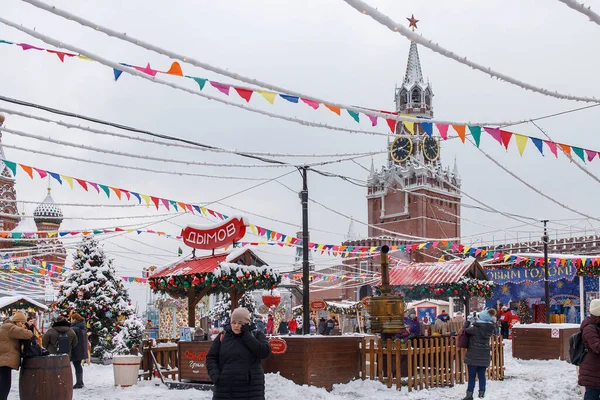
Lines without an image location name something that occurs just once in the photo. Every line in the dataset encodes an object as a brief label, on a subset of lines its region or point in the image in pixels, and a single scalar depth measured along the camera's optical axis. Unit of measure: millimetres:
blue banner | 29438
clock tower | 80812
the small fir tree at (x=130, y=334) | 18461
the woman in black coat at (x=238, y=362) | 6309
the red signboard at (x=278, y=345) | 11656
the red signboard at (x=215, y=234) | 15492
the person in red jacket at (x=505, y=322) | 26234
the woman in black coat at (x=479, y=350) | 11023
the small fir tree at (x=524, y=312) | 33875
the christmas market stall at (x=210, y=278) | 14367
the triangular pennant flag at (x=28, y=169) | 14031
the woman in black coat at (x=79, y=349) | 13648
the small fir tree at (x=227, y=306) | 22312
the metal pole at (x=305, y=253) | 12797
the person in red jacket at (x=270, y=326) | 31078
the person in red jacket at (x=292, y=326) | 30078
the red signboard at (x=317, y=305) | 39191
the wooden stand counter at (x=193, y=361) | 12773
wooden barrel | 9023
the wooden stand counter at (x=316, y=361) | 11727
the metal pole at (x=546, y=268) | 20109
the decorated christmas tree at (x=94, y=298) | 21094
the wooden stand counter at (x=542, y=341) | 18016
